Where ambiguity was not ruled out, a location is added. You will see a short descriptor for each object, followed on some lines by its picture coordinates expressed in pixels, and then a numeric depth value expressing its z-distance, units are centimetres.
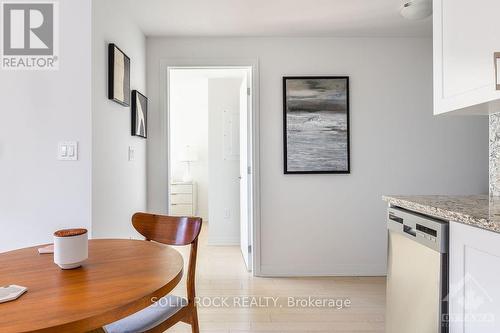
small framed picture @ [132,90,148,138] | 257
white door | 318
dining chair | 121
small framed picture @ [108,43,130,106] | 206
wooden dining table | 74
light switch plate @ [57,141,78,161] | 183
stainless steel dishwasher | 127
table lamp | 586
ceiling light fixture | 226
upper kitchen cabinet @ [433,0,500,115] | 134
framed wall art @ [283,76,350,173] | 303
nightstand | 571
